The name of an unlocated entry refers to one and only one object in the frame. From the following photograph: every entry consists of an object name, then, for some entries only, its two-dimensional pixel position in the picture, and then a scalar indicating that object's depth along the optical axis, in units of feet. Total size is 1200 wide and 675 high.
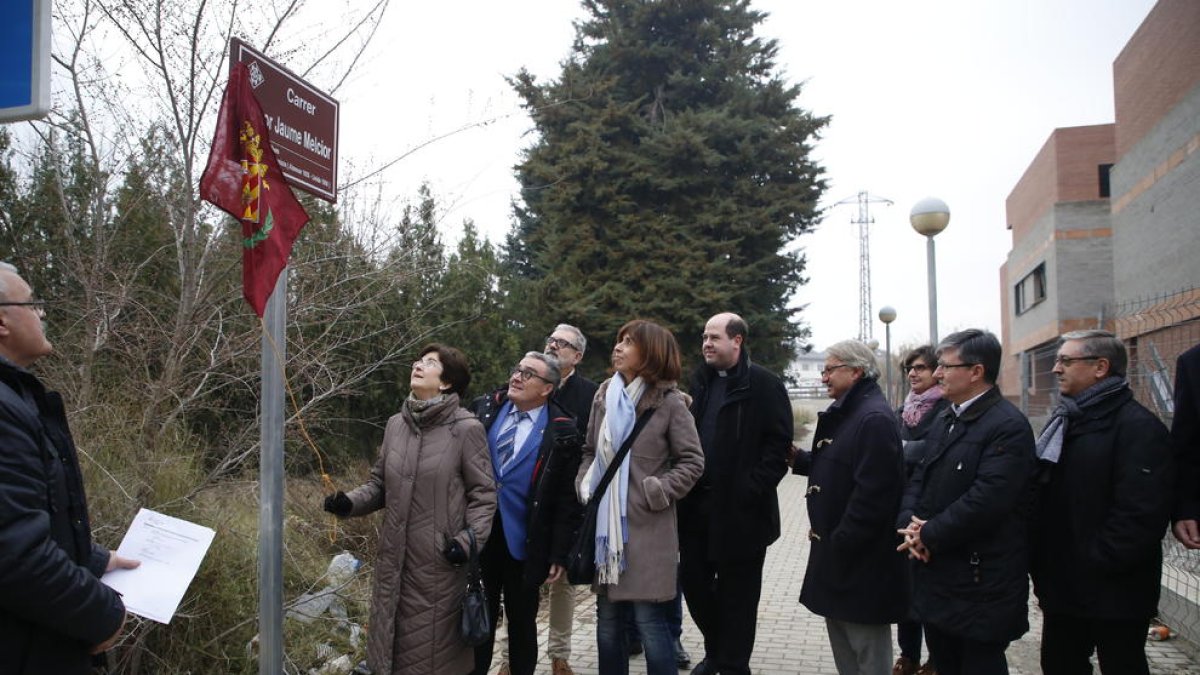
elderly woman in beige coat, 12.78
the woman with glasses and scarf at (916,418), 16.57
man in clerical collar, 14.85
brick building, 32.04
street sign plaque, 9.77
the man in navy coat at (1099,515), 11.73
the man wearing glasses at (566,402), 16.44
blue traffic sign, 7.85
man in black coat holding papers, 6.85
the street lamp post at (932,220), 31.19
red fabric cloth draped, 9.53
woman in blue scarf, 13.25
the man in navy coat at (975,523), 11.37
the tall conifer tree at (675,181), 58.85
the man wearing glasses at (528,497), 14.02
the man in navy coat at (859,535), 12.46
